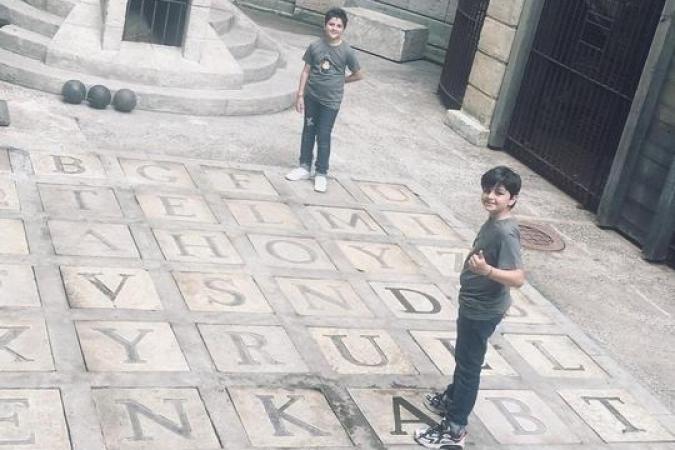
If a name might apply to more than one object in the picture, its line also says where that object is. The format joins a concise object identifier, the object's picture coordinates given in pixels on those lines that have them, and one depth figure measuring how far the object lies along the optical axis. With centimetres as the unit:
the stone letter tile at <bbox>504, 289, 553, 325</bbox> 871
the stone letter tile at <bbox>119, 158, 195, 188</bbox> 1004
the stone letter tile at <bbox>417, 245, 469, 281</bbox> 942
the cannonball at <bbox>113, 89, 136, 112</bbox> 1199
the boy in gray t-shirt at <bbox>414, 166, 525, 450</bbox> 584
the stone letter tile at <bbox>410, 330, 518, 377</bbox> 758
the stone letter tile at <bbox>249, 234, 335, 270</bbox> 880
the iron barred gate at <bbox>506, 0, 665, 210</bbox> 1171
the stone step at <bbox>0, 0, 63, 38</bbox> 1315
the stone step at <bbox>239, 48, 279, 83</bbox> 1408
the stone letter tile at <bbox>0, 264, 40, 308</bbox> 712
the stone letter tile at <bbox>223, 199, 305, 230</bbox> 956
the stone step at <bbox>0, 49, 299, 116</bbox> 1222
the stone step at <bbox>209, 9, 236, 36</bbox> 1486
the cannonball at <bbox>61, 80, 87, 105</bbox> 1187
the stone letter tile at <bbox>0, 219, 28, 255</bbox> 790
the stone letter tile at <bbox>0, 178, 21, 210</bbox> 872
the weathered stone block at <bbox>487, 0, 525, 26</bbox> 1349
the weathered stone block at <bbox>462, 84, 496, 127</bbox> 1407
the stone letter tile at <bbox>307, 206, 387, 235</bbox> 989
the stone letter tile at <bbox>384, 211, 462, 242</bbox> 1022
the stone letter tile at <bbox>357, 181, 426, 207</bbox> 1099
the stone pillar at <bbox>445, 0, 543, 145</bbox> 1352
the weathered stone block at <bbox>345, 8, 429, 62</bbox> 1886
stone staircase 1234
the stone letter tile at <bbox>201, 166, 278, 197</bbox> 1031
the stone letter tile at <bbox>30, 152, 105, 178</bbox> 975
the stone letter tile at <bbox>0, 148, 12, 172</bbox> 953
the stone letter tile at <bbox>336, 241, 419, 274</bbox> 913
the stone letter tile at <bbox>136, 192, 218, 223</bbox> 926
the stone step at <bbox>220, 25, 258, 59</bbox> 1456
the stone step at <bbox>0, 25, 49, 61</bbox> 1273
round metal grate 1066
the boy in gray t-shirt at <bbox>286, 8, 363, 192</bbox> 1026
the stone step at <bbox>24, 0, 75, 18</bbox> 1343
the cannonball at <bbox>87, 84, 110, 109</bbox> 1189
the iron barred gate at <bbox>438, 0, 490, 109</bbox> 1524
